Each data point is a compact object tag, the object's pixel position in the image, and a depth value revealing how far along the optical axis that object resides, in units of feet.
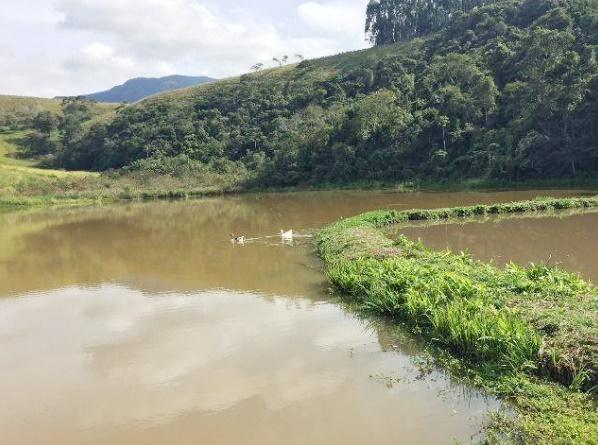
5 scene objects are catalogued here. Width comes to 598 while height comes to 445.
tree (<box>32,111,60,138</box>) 293.14
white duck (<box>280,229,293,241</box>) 81.38
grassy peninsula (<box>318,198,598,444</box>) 23.68
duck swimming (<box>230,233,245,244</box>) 81.00
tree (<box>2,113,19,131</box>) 300.07
